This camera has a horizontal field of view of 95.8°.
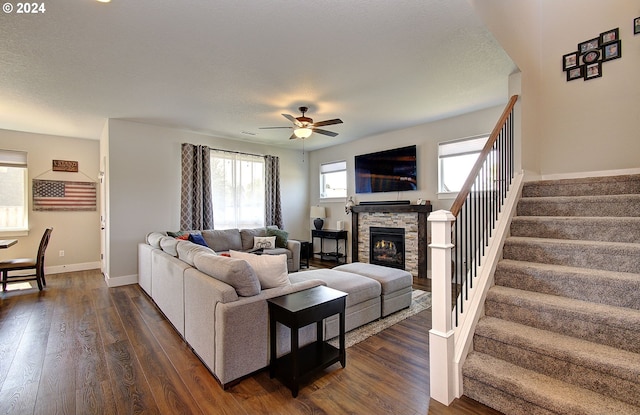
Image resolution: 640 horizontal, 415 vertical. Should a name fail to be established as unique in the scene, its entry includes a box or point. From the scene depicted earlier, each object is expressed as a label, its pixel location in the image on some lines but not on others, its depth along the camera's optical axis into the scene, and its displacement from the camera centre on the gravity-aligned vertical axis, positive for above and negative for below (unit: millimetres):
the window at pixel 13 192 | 5156 +330
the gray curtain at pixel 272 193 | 6637 +306
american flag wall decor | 5453 +281
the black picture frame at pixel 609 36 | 3135 +1826
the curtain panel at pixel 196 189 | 5461 +356
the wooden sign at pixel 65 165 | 5656 +874
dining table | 3823 -455
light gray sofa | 2051 -844
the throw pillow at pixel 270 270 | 2396 -529
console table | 6520 -734
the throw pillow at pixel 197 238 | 4814 -520
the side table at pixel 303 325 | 1974 -911
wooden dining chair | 4359 -846
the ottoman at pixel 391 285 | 3314 -950
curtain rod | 6033 +1185
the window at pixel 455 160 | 4668 +741
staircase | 1589 -746
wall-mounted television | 5383 +687
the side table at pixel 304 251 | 6215 -962
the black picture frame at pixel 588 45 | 3266 +1809
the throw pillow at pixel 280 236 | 5828 -598
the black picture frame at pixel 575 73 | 3364 +1528
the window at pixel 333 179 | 6844 +650
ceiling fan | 4016 +1137
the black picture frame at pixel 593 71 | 3255 +1503
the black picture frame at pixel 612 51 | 3127 +1663
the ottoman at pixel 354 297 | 2807 -969
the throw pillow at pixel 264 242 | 5586 -692
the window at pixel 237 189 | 5988 +386
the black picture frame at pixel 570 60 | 3401 +1696
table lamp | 6949 -215
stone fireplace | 5098 -418
